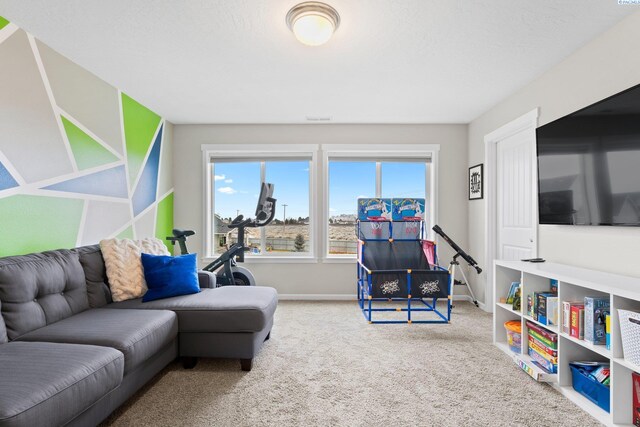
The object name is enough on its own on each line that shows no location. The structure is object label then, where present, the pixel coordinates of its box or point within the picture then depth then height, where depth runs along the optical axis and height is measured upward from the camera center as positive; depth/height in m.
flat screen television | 2.06 +0.36
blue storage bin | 1.96 -1.03
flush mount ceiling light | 2.09 +1.23
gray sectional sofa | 1.41 -0.65
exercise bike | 3.94 -0.33
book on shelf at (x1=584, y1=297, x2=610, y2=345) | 1.98 -0.60
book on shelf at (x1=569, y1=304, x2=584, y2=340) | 2.08 -0.64
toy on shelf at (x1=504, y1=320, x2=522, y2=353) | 2.76 -0.96
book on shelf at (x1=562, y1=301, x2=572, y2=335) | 2.16 -0.64
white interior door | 3.37 +0.21
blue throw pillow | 2.72 -0.48
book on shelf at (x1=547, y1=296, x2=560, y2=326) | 2.32 -0.64
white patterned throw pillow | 2.68 -0.41
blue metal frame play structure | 4.04 -0.45
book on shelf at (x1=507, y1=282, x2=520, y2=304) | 2.85 -0.62
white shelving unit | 1.82 -0.74
